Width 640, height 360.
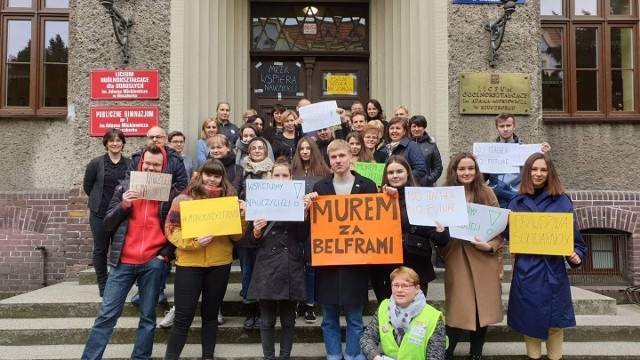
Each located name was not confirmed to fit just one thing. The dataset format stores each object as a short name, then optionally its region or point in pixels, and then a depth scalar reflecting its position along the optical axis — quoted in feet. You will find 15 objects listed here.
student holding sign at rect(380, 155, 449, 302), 14.57
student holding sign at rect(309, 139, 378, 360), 14.67
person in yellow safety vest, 12.27
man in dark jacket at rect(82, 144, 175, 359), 14.66
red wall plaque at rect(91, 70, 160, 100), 24.68
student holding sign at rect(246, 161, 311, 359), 14.69
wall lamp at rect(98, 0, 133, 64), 23.54
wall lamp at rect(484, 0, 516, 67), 23.69
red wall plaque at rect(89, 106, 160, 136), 24.67
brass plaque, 25.00
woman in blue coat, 13.78
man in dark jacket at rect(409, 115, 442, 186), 20.68
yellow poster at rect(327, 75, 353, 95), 30.76
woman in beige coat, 14.29
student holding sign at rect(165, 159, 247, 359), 14.46
